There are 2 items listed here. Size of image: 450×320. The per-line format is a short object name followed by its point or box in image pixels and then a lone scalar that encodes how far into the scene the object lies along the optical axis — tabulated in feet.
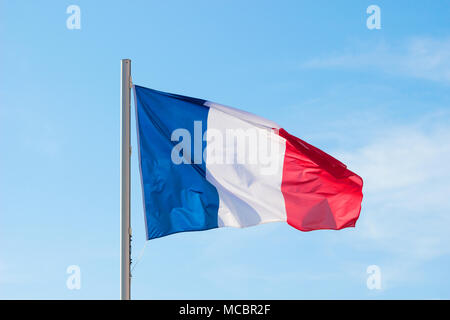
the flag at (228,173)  59.16
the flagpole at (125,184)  54.49
